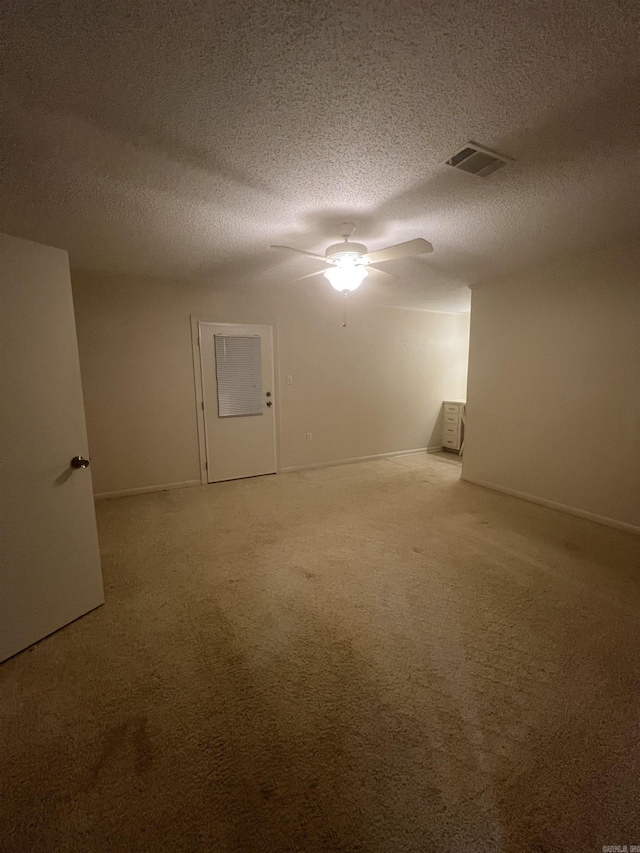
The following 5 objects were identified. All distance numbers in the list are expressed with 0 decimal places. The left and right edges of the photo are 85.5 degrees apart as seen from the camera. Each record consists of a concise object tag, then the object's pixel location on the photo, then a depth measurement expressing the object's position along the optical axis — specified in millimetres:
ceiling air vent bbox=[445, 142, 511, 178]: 1616
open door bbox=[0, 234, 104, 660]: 1574
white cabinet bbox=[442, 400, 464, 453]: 5508
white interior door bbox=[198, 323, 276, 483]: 4055
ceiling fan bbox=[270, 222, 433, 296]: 2268
